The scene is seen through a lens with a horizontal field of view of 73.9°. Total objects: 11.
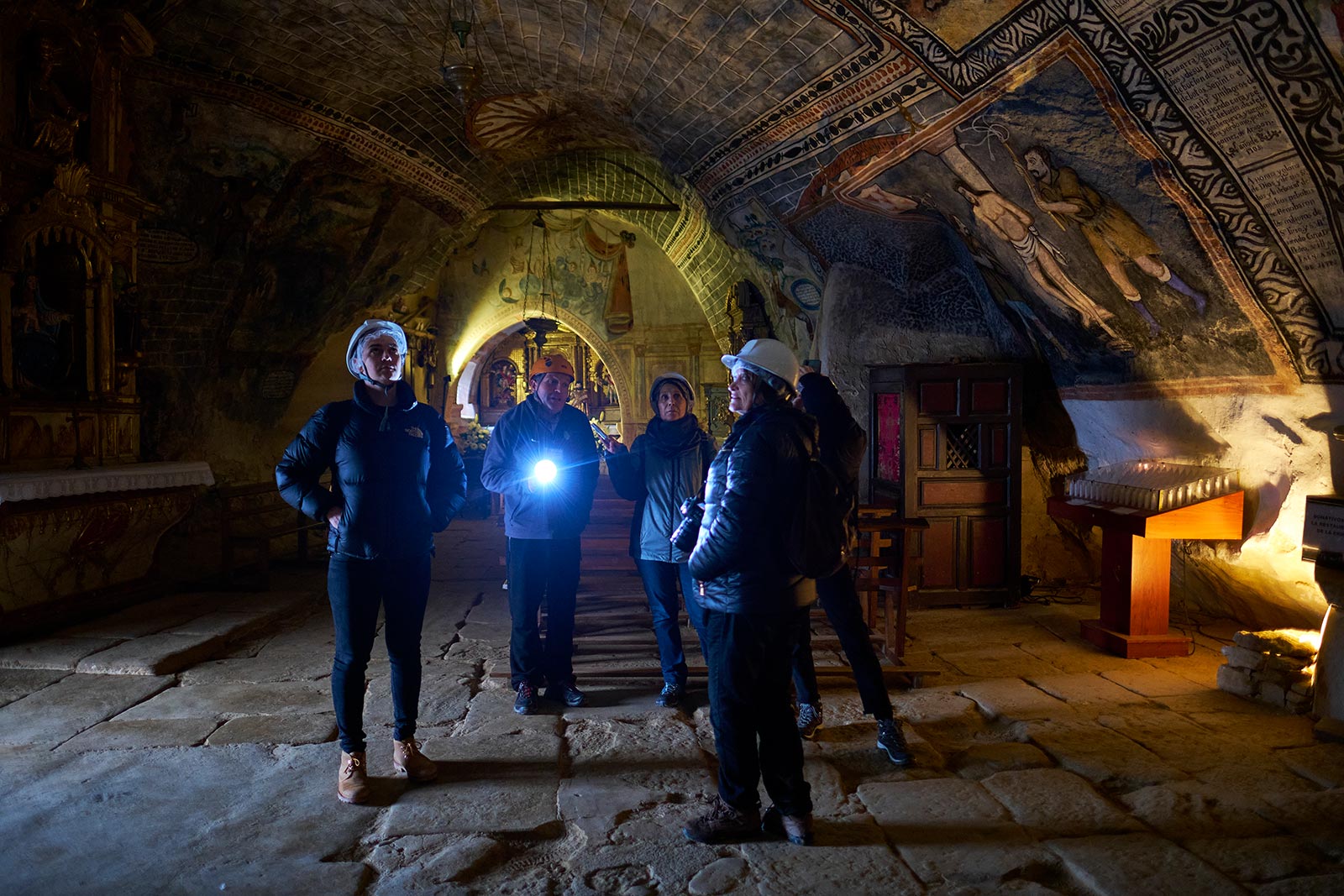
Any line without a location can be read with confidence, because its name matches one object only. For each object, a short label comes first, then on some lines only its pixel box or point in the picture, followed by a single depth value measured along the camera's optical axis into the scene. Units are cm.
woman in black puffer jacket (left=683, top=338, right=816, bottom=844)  300
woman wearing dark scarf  459
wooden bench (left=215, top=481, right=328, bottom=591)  802
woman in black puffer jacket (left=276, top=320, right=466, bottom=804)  352
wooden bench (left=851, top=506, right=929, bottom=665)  511
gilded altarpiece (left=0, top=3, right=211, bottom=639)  608
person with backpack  388
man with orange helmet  457
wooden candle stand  567
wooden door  729
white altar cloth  566
